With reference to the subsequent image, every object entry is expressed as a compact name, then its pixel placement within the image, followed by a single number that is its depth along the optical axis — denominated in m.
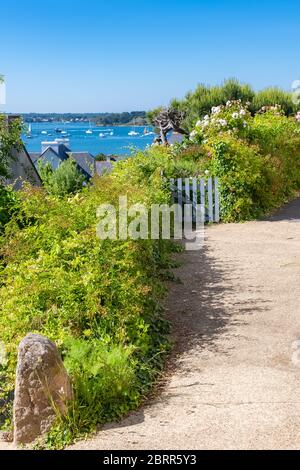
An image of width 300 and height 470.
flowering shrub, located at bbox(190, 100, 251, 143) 14.12
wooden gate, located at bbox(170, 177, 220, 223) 13.22
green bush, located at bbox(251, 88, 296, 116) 35.88
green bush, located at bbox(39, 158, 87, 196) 23.29
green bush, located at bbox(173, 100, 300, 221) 13.12
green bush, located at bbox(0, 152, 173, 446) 4.69
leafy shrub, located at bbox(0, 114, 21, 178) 14.06
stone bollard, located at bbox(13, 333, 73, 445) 4.28
